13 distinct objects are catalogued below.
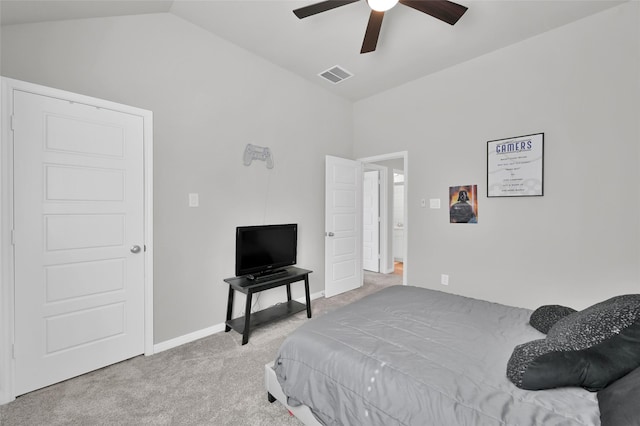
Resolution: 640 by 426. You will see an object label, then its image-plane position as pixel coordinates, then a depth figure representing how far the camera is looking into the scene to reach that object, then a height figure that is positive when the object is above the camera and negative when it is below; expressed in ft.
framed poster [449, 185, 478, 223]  11.00 +0.29
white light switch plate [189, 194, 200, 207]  8.99 +0.33
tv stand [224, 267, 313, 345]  8.80 -3.44
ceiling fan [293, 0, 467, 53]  6.51 +4.96
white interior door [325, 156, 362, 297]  13.24 -0.73
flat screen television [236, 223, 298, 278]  9.52 -1.41
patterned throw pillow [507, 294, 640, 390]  3.44 -1.86
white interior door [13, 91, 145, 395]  6.32 -0.72
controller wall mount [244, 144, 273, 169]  10.38 +2.17
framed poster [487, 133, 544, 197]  9.50 +1.61
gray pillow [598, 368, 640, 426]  2.75 -2.04
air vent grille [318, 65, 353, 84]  11.80 +6.04
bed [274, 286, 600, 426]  3.40 -2.35
